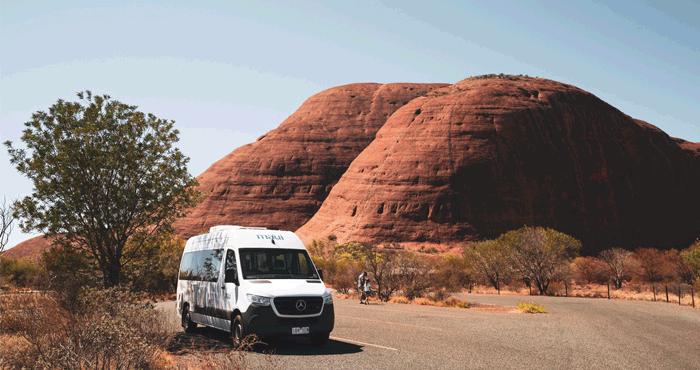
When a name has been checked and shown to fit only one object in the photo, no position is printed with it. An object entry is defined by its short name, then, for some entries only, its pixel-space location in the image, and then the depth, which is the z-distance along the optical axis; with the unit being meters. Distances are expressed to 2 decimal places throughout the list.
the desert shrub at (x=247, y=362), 6.94
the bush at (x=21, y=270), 35.34
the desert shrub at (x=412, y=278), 28.84
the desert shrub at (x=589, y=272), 47.50
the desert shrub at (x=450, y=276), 29.09
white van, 10.78
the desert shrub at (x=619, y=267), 44.74
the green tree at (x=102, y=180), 11.86
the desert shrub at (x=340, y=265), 33.81
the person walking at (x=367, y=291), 25.00
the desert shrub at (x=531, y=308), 21.92
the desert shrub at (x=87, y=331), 6.79
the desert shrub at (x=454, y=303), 25.13
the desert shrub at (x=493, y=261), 40.28
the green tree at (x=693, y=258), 34.31
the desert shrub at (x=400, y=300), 27.81
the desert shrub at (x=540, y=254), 37.50
